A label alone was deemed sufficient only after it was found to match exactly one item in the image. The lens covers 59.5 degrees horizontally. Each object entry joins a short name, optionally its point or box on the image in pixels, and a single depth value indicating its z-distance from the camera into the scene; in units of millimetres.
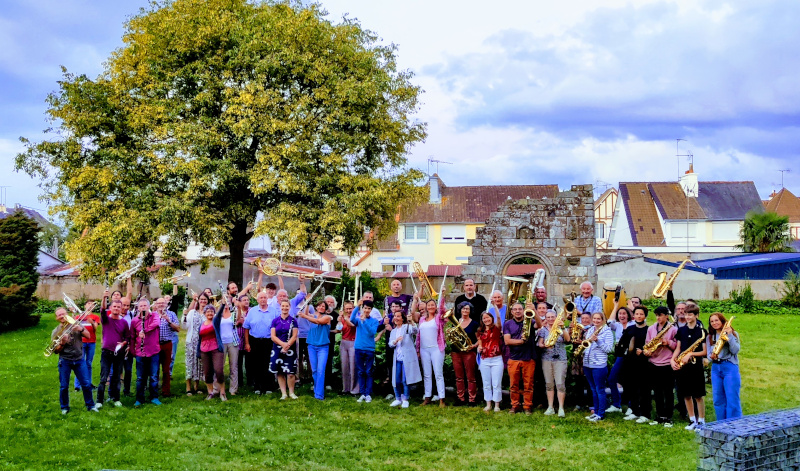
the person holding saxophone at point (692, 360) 9953
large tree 21656
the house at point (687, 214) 47406
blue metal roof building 29484
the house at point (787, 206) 55634
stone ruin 20016
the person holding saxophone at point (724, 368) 9531
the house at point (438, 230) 45844
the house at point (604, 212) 53594
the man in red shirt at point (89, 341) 11490
